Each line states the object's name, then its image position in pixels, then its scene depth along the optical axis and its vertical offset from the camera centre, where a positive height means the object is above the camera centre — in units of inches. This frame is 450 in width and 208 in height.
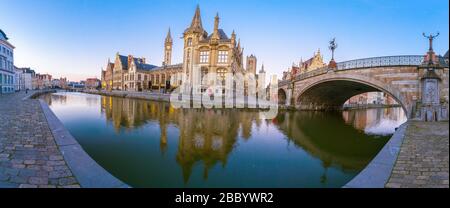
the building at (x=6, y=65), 1444.1 +248.2
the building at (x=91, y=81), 5580.7 +517.1
